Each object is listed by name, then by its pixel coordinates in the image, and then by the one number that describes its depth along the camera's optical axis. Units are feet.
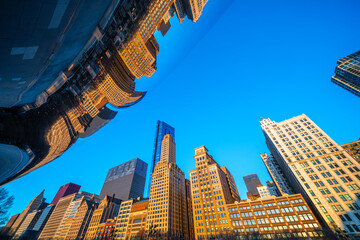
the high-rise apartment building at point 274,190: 312.29
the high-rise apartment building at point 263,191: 336.76
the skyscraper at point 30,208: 524.11
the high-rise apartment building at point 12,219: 554.26
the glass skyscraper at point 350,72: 233.76
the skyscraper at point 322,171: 130.41
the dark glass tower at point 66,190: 563.77
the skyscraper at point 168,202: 234.79
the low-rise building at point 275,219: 143.02
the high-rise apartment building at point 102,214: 295.48
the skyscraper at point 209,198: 187.11
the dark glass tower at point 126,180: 509.80
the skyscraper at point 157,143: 536.34
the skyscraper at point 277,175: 265.11
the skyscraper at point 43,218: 438.40
